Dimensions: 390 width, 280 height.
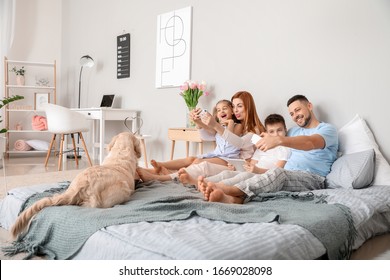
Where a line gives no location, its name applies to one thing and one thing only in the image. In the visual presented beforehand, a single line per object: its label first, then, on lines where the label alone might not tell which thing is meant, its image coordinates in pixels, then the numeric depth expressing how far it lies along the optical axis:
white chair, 4.28
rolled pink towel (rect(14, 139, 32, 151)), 5.46
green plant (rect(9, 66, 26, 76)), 5.63
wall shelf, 5.45
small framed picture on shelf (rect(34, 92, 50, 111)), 5.82
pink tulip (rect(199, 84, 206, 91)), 3.50
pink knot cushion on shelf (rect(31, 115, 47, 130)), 5.41
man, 1.87
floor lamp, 5.21
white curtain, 5.45
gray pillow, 2.16
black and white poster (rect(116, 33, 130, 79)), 4.72
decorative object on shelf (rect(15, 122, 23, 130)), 5.54
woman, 2.44
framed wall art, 3.86
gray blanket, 1.46
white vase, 5.59
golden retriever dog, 1.54
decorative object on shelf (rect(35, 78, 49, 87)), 5.77
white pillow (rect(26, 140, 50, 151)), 5.55
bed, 1.22
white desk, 4.31
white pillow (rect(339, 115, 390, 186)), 2.28
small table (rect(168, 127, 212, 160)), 3.35
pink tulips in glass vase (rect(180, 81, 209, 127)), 3.50
